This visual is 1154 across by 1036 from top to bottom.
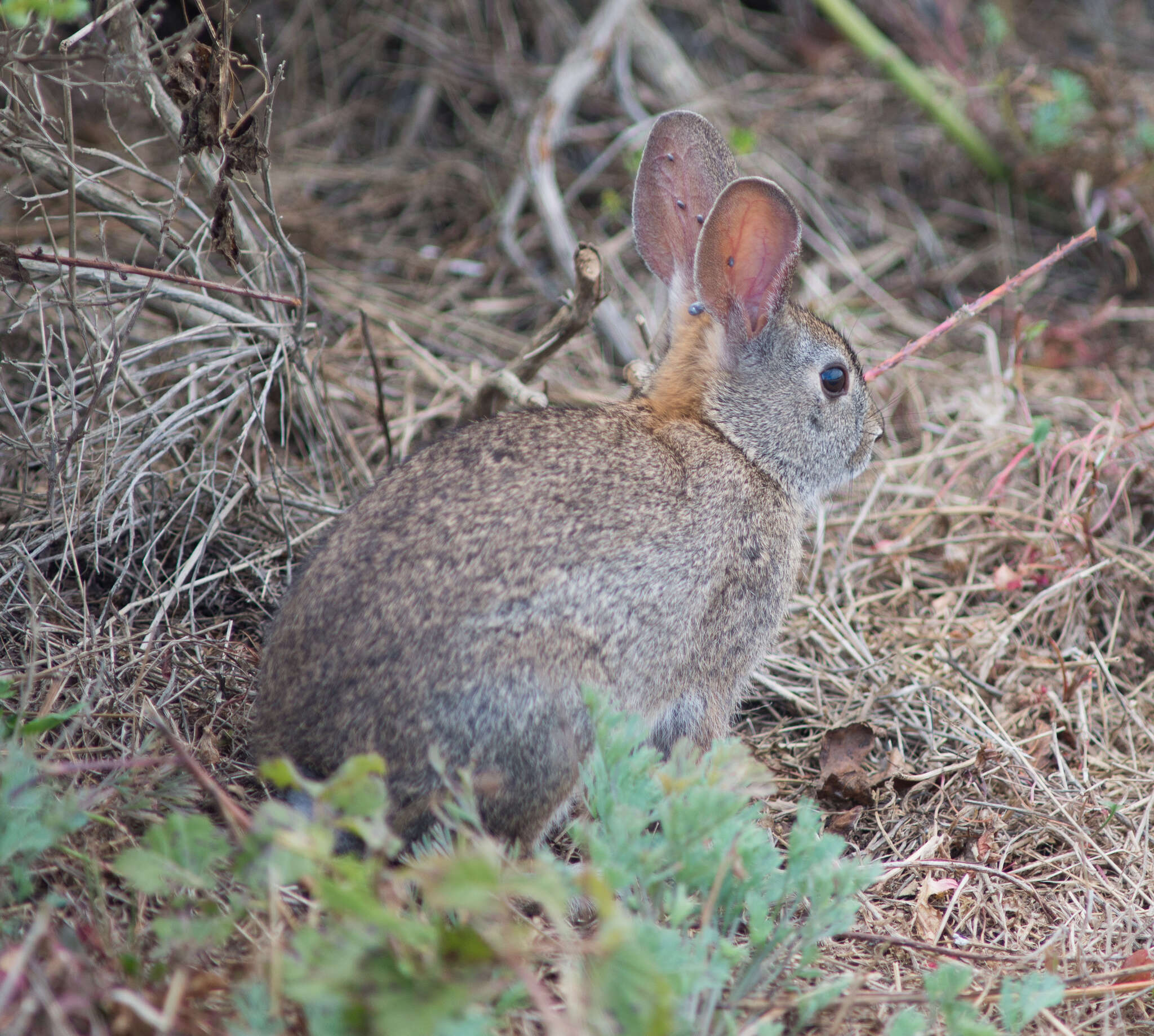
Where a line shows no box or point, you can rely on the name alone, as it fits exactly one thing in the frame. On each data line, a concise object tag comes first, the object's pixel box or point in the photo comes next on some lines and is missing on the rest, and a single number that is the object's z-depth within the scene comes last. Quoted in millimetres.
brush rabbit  5844
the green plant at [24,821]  4457
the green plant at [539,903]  3695
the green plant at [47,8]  5051
